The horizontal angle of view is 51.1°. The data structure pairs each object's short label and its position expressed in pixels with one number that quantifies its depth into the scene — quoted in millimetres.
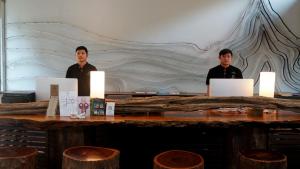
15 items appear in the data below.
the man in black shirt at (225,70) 3753
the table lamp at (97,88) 2439
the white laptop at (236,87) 2703
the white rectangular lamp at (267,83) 2592
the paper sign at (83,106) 2389
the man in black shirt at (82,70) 3759
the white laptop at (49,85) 2602
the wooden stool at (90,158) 1896
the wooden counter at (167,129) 2195
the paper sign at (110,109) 2414
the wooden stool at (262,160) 1984
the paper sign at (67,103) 2389
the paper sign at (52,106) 2402
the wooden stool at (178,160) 1910
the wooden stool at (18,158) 1984
